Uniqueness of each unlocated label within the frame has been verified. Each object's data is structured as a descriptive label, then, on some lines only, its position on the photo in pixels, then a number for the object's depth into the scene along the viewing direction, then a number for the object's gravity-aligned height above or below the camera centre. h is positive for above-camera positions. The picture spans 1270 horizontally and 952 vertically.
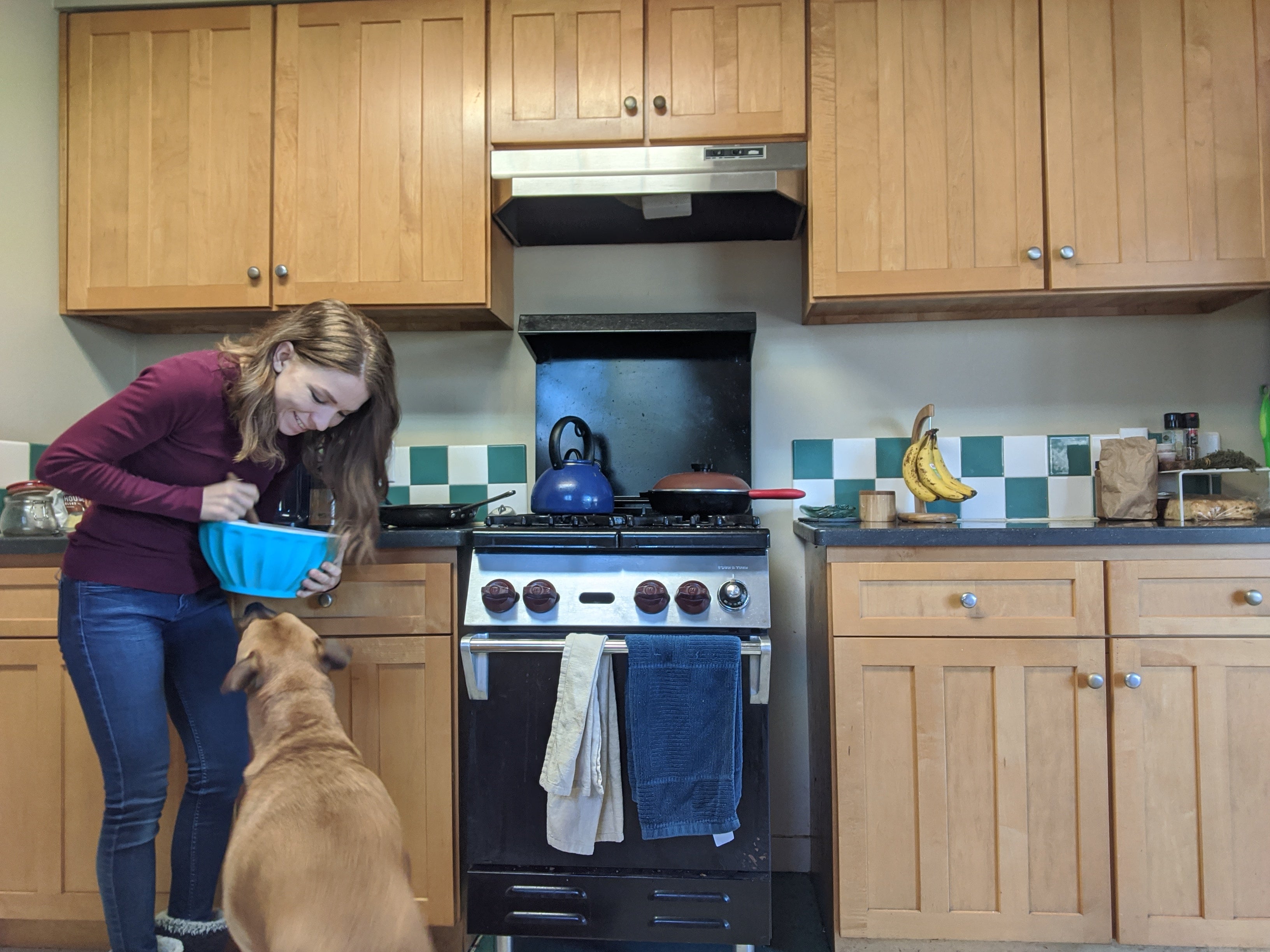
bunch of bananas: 2.11 +0.05
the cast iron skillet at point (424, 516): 1.85 -0.04
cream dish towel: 1.62 -0.51
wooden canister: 2.10 -0.03
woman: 1.41 +0.00
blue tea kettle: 1.95 +0.02
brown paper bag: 2.10 +0.04
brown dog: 1.17 -0.50
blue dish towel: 1.62 -0.44
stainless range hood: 1.98 +0.76
